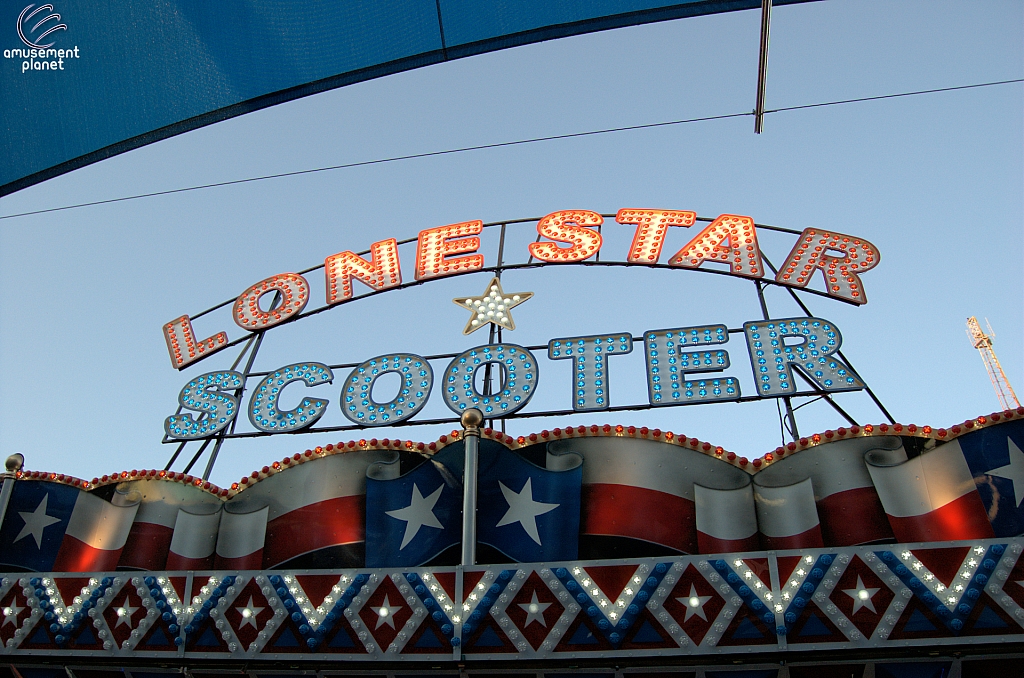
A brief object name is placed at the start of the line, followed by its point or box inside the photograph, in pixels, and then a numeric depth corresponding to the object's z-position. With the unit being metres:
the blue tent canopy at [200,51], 8.77
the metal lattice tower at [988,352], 38.00
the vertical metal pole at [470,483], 9.31
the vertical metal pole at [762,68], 8.27
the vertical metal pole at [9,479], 11.06
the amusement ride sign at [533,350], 13.32
